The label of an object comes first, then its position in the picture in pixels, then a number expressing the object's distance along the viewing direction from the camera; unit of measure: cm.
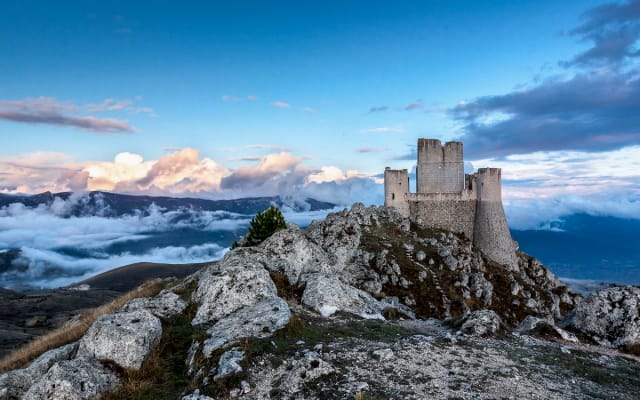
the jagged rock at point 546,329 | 1682
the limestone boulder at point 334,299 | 1808
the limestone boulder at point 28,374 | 1377
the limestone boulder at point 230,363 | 1086
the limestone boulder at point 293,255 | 2238
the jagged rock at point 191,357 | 1215
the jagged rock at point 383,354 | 1171
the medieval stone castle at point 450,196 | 5409
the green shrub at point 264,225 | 3525
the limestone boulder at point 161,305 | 1647
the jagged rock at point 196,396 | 1013
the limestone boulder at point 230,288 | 1644
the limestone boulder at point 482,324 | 1491
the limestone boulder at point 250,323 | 1298
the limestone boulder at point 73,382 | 1142
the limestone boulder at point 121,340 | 1295
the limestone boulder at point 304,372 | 1019
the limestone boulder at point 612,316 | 1744
